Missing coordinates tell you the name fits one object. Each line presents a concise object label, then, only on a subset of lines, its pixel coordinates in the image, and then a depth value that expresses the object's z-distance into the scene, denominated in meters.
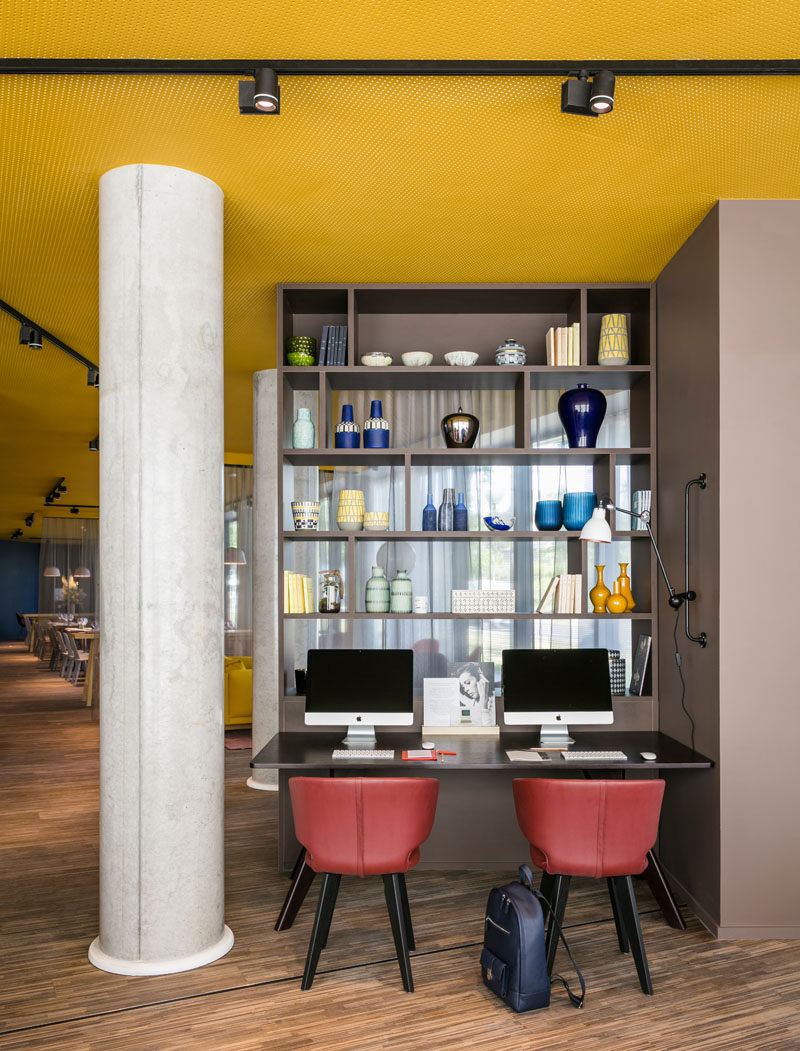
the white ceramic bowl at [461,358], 4.89
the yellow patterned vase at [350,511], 4.87
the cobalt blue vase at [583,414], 4.87
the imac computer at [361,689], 4.43
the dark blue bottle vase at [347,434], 4.89
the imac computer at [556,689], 4.46
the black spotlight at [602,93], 2.80
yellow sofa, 9.22
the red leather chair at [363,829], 3.35
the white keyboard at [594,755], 4.10
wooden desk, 3.99
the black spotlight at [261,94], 2.81
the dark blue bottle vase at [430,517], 4.90
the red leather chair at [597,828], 3.35
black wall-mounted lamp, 4.25
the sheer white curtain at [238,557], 12.42
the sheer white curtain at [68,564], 22.53
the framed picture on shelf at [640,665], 4.88
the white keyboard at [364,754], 4.11
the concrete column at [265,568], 6.84
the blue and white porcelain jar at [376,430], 4.87
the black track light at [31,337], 5.71
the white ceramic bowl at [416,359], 4.90
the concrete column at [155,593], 3.52
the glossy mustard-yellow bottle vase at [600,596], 4.88
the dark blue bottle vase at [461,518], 4.90
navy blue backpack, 3.23
